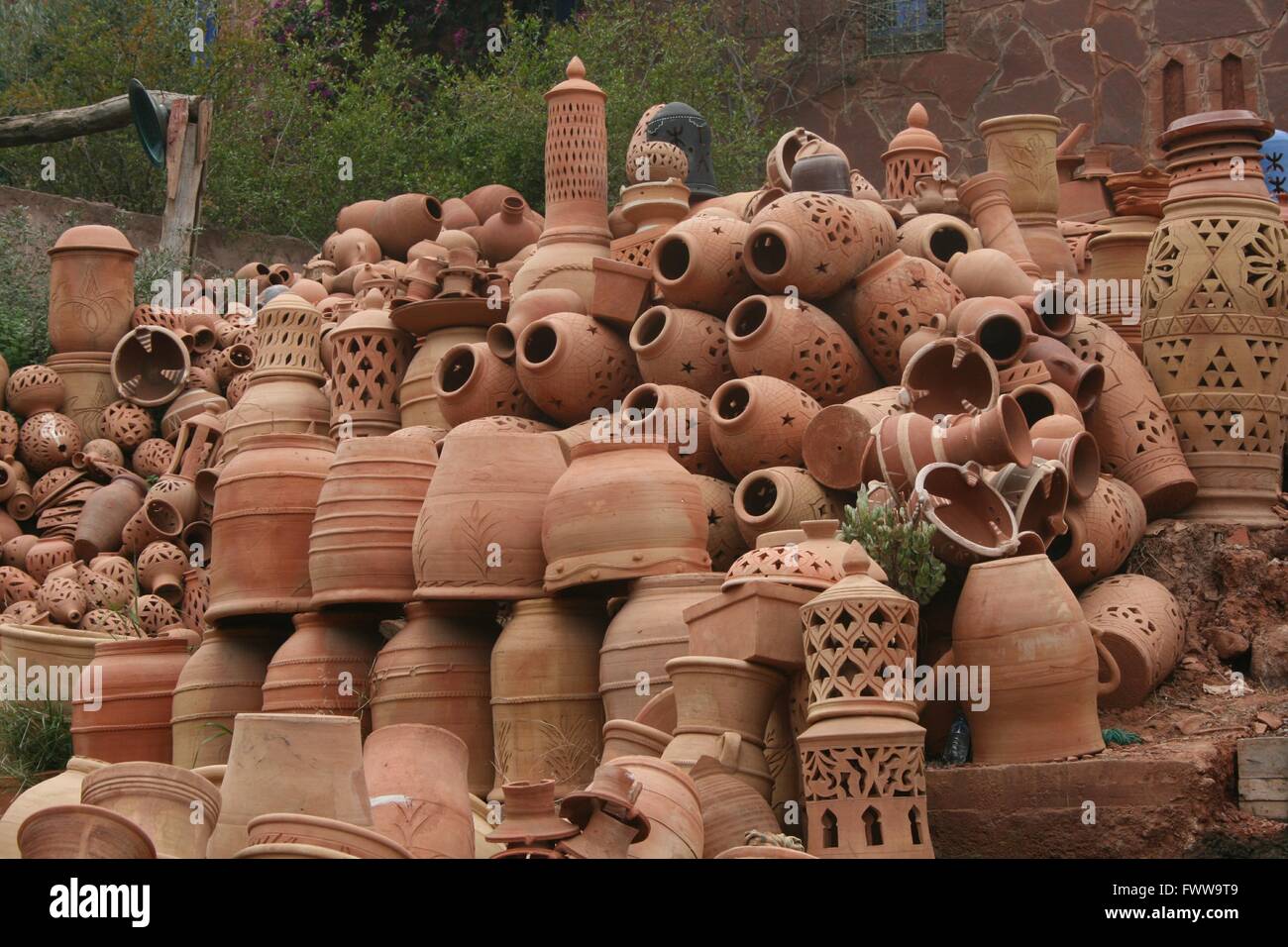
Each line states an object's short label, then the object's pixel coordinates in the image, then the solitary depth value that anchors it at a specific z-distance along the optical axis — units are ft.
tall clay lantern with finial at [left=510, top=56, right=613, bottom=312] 25.36
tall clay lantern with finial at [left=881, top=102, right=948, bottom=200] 29.01
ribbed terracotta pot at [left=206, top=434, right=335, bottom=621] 20.65
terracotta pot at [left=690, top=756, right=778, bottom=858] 14.96
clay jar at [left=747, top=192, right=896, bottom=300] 21.21
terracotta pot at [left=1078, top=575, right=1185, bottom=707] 18.13
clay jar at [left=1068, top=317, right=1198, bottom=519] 20.47
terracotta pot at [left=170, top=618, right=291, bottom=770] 20.59
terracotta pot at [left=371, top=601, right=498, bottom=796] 19.08
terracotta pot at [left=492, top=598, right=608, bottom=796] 18.38
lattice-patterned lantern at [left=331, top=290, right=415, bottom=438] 24.36
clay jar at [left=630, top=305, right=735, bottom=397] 21.75
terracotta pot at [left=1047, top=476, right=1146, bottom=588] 19.06
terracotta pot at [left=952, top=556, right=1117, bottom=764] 16.16
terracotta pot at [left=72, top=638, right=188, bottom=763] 21.13
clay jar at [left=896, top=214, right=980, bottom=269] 23.36
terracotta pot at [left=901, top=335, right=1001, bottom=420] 19.30
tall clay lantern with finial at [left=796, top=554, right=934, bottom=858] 14.73
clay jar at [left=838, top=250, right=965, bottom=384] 21.31
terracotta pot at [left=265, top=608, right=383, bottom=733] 19.79
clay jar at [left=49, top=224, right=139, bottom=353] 31.91
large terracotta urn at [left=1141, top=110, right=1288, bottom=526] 20.53
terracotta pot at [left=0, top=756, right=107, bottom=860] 17.02
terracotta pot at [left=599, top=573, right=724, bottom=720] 17.66
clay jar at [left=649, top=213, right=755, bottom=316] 21.91
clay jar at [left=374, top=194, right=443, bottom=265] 35.45
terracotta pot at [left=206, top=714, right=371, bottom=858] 13.70
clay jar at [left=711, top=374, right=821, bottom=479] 20.11
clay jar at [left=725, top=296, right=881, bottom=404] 21.01
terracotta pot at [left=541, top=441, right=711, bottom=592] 18.22
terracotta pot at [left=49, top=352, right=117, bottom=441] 31.40
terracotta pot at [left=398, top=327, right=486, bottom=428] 23.76
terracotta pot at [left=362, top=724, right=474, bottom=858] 14.24
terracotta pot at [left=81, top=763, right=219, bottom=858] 15.43
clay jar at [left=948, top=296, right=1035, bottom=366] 20.65
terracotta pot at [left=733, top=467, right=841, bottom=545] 19.30
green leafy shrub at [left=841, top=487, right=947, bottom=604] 16.74
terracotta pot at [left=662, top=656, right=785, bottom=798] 16.10
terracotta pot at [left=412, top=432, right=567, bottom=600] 18.86
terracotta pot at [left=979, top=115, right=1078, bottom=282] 26.25
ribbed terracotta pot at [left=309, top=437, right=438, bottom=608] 19.66
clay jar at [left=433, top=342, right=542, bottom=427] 22.85
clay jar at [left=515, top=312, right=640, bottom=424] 22.11
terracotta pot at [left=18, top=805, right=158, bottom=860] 13.55
